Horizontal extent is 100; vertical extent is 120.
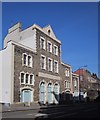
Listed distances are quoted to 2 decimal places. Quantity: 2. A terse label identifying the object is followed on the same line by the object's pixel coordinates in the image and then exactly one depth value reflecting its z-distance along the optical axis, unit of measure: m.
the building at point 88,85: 26.99
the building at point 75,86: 22.81
